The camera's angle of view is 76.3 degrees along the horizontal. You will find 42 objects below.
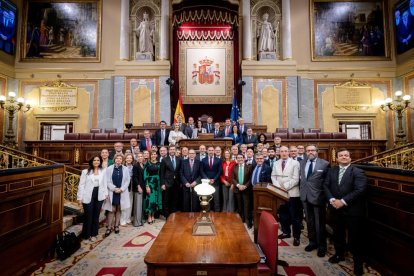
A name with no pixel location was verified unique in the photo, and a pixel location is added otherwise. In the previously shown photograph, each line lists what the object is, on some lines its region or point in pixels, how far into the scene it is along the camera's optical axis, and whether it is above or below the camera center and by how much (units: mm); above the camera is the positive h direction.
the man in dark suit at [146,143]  6309 +227
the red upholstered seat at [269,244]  1839 -684
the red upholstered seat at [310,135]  7746 +488
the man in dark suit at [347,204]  2893 -584
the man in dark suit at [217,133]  6820 +507
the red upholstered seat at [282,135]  7716 +493
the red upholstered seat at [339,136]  7906 +465
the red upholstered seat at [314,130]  8992 +743
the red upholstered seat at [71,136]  7512 +477
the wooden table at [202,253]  1592 -666
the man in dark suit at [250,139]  6352 +320
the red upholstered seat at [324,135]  7793 +477
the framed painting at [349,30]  10468 +4849
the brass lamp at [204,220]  2154 -604
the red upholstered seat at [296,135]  7714 +490
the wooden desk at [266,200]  2883 -535
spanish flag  8578 +1303
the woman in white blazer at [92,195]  3923 -640
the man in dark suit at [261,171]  4387 -324
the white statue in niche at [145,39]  10203 +4406
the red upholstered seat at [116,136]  7371 +464
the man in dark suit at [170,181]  4883 -532
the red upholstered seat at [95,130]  9116 +766
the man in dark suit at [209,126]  7508 +748
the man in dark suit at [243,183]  4559 -541
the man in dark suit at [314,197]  3336 -583
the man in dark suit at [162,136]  6738 +420
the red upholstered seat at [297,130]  9094 +754
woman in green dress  4789 -657
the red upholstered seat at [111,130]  9072 +785
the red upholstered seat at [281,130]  8816 +732
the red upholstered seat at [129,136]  7504 +471
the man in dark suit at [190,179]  4902 -500
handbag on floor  3252 -1171
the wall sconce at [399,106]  8398 +1635
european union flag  8758 +1339
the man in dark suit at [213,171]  4867 -353
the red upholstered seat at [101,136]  7523 +473
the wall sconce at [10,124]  8597 +968
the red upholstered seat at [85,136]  7516 +477
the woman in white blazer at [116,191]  4277 -626
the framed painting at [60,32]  10539 +4861
